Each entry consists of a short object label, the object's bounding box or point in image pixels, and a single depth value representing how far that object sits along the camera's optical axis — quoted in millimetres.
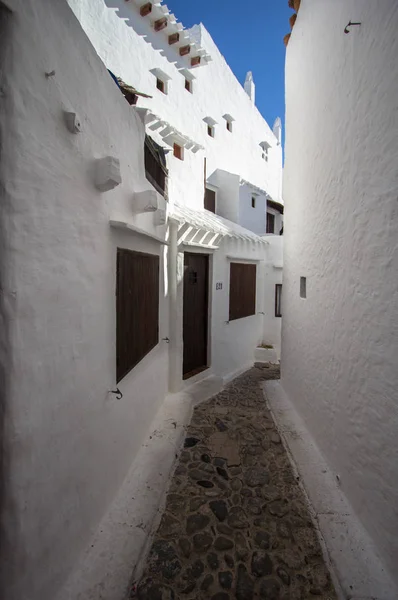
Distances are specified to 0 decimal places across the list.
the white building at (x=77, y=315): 1686
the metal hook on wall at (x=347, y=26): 3028
